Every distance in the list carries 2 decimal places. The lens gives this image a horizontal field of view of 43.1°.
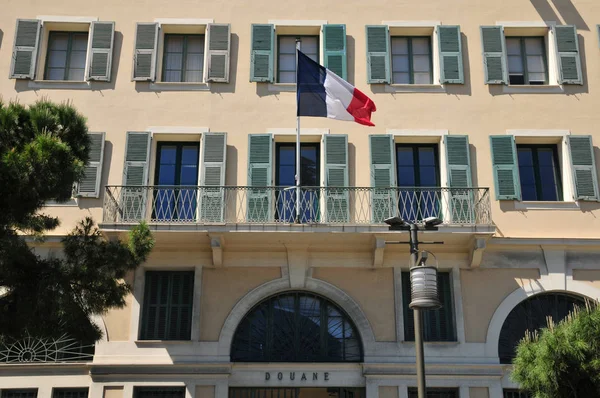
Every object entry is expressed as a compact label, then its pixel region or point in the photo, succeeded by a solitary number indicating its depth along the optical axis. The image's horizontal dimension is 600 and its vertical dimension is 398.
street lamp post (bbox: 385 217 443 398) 11.02
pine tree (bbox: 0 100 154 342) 11.14
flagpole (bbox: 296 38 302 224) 16.33
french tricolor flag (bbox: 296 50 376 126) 16.39
